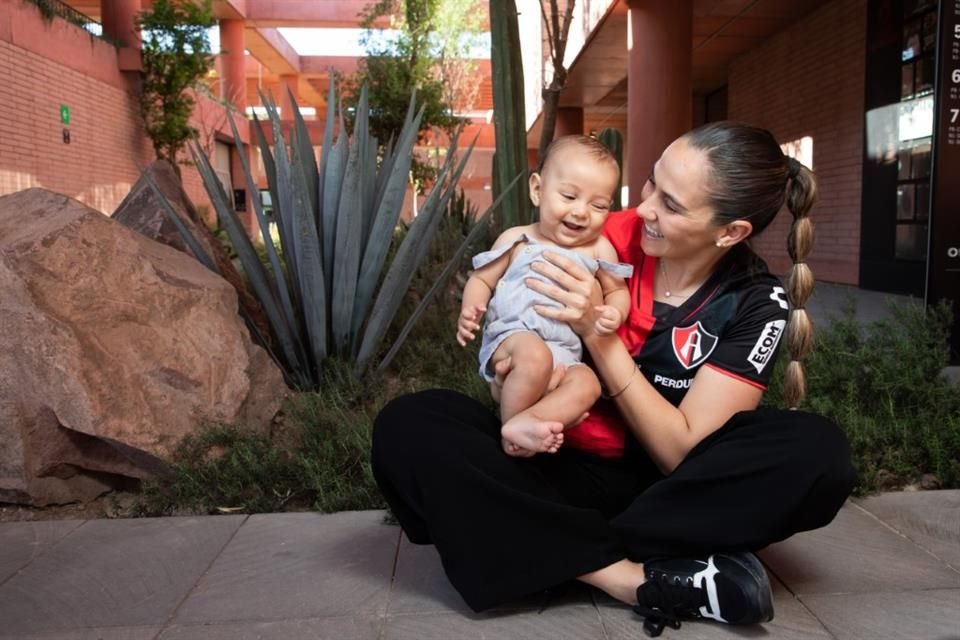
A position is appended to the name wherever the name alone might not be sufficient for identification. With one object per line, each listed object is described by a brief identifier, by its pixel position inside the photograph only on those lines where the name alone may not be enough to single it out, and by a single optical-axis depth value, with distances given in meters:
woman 1.90
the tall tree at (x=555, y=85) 6.21
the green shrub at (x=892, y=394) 3.21
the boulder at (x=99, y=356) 3.00
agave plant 4.04
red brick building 8.62
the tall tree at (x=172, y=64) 15.44
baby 1.97
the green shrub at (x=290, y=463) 2.99
